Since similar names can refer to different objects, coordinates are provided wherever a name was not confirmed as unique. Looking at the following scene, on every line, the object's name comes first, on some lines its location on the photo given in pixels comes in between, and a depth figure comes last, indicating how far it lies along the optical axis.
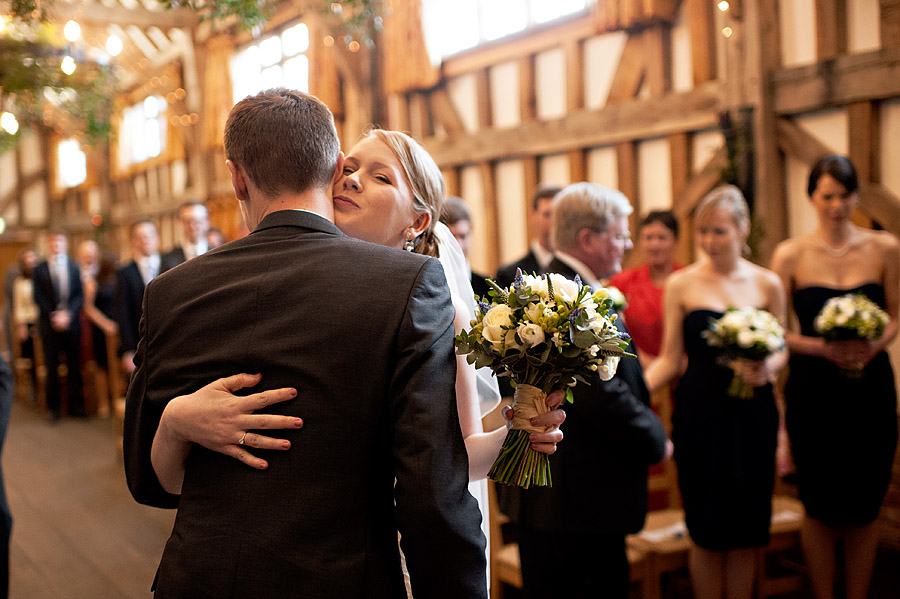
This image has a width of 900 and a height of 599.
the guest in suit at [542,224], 4.07
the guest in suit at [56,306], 8.47
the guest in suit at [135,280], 6.30
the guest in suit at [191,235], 5.74
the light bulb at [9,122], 7.56
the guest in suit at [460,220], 4.11
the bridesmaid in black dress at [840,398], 3.40
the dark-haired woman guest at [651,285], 4.32
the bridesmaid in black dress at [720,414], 3.14
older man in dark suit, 2.45
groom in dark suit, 1.40
